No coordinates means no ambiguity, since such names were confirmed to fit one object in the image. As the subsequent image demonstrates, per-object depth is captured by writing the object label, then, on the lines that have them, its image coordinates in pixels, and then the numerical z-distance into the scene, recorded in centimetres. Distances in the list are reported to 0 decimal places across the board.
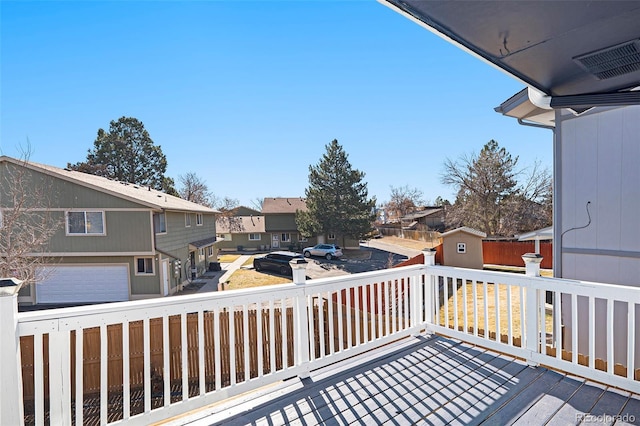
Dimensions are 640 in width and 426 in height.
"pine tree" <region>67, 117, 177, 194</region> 2688
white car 2192
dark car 1743
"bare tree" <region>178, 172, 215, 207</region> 3153
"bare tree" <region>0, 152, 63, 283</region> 1072
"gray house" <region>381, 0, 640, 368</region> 146
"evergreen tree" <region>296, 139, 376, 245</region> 2306
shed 1405
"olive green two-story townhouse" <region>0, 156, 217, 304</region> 1200
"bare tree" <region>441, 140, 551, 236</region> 1827
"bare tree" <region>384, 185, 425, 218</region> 4331
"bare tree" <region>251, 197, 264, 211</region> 4052
